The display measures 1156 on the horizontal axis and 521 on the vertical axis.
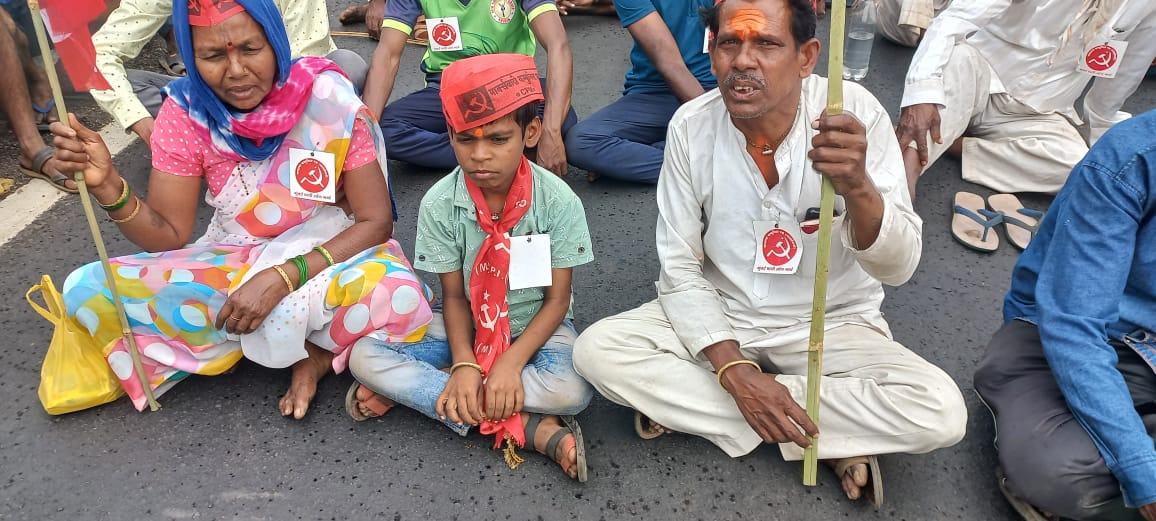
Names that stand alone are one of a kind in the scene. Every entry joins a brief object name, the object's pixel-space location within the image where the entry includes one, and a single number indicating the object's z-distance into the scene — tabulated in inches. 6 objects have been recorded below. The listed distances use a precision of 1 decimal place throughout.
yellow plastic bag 90.8
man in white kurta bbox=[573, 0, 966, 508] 77.6
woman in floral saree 88.4
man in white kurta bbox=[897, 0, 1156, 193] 129.0
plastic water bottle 181.5
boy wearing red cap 85.0
